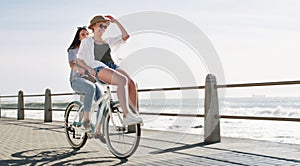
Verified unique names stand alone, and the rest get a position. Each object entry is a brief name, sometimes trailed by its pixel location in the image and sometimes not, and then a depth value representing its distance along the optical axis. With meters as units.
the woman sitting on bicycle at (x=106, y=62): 5.54
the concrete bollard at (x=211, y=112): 7.72
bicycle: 5.96
